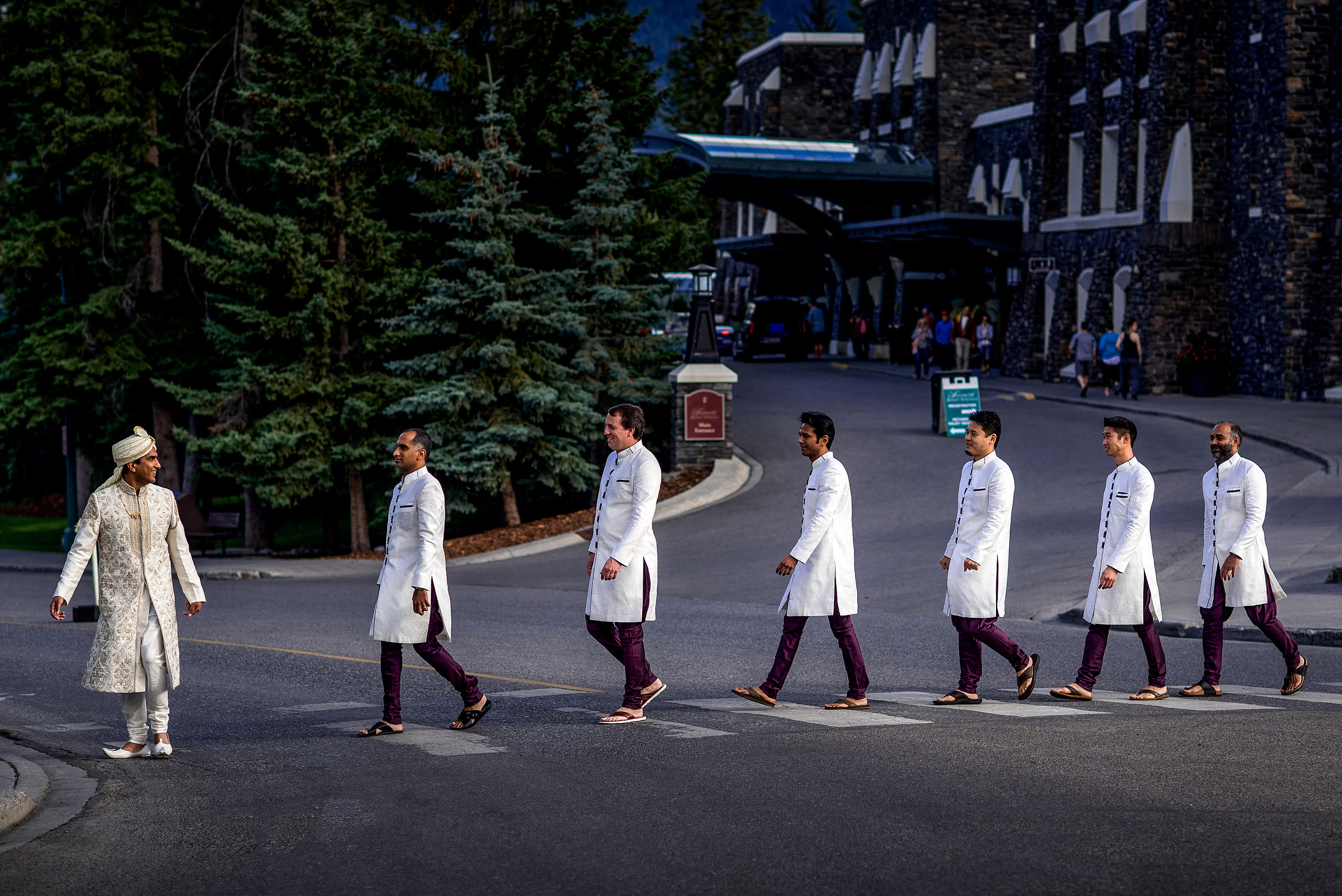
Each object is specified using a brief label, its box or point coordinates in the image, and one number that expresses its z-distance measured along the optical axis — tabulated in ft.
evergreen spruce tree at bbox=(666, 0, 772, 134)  347.77
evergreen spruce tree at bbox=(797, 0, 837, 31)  396.98
